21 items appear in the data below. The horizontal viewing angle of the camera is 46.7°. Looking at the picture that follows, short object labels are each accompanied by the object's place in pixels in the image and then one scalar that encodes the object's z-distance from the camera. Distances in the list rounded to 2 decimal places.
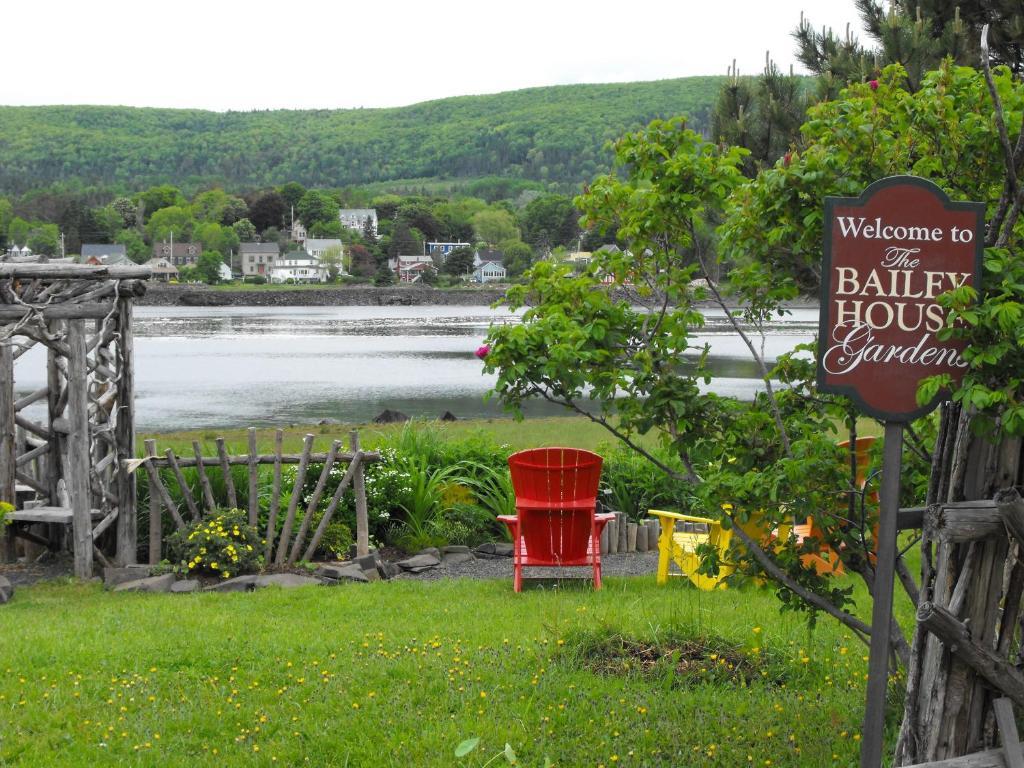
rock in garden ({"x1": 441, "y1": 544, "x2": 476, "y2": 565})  10.22
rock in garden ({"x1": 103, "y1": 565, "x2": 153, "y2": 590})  9.36
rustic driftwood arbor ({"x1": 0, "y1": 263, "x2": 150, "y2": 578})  9.49
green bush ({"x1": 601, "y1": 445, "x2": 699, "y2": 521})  11.16
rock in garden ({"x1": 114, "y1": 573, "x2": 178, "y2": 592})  9.02
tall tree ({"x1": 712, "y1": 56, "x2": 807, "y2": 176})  13.70
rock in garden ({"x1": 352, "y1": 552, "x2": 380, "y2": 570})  9.64
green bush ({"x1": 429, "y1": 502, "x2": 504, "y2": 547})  10.77
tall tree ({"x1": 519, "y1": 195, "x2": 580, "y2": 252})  104.56
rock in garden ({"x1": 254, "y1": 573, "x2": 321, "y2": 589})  8.98
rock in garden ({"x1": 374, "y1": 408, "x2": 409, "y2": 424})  22.28
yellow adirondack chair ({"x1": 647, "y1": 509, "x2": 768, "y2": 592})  8.03
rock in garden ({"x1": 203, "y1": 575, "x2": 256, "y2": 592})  9.02
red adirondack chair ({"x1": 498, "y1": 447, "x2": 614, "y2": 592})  8.62
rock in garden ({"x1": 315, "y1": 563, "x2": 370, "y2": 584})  9.30
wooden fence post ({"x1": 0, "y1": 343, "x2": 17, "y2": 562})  10.09
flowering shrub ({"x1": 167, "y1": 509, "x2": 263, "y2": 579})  9.34
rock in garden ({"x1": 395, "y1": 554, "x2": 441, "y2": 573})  9.91
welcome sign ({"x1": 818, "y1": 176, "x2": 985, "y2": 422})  3.59
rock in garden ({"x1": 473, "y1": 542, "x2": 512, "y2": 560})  10.55
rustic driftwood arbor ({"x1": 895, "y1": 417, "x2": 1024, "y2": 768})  3.50
